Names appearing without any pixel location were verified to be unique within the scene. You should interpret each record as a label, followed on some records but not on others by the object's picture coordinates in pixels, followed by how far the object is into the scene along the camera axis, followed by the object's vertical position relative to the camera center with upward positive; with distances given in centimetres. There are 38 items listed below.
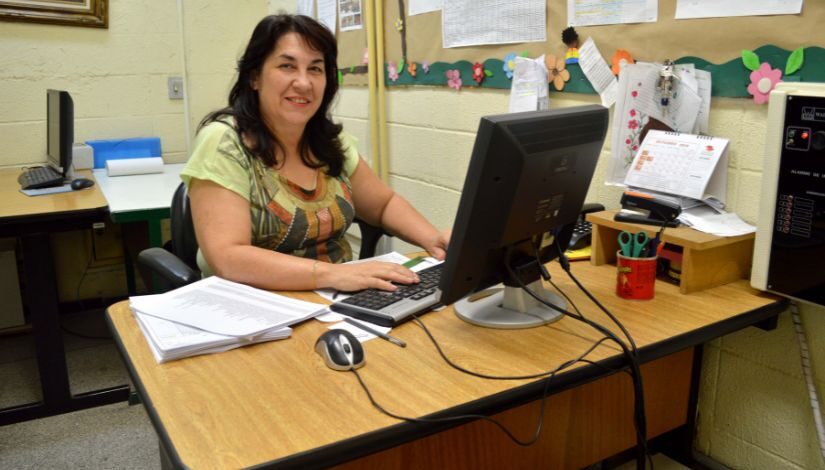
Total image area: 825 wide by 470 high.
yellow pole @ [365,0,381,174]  269 +3
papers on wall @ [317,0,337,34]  307 +39
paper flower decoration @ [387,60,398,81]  267 +10
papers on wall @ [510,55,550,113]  196 +3
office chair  162 -41
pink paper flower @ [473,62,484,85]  218 +8
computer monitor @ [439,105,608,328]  105 -18
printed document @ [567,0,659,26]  164 +22
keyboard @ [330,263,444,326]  127 -39
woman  157 -20
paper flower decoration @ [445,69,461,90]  231 +6
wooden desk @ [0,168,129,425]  235 -63
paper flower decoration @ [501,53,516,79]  204 +10
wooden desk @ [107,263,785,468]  89 -43
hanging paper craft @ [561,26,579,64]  184 +15
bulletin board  135 +13
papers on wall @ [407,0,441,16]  237 +32
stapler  149 -25
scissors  140 -30
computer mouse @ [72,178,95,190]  273 -35
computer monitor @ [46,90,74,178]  274 -13
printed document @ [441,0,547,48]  197 +23
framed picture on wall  311 +39
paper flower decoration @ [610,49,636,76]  170 +9
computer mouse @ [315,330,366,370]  107 -40
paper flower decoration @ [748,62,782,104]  141 +4
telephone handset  169 -33
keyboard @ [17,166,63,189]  271 -33
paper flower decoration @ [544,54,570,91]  190 +7
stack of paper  114 -40
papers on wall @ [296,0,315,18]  331 +44
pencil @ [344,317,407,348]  117 -42
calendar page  153 -15
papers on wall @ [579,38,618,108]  176 +7
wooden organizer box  140 -33
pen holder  137 -36
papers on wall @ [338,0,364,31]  284 +35
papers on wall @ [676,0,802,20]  136 +19
